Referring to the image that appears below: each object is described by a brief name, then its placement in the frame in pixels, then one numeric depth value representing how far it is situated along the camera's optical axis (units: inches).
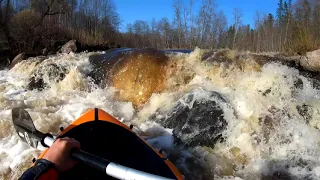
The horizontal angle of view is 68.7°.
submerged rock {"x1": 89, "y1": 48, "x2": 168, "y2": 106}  169.8
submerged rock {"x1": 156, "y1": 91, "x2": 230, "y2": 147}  120.3
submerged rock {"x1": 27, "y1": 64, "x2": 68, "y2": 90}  201.1
